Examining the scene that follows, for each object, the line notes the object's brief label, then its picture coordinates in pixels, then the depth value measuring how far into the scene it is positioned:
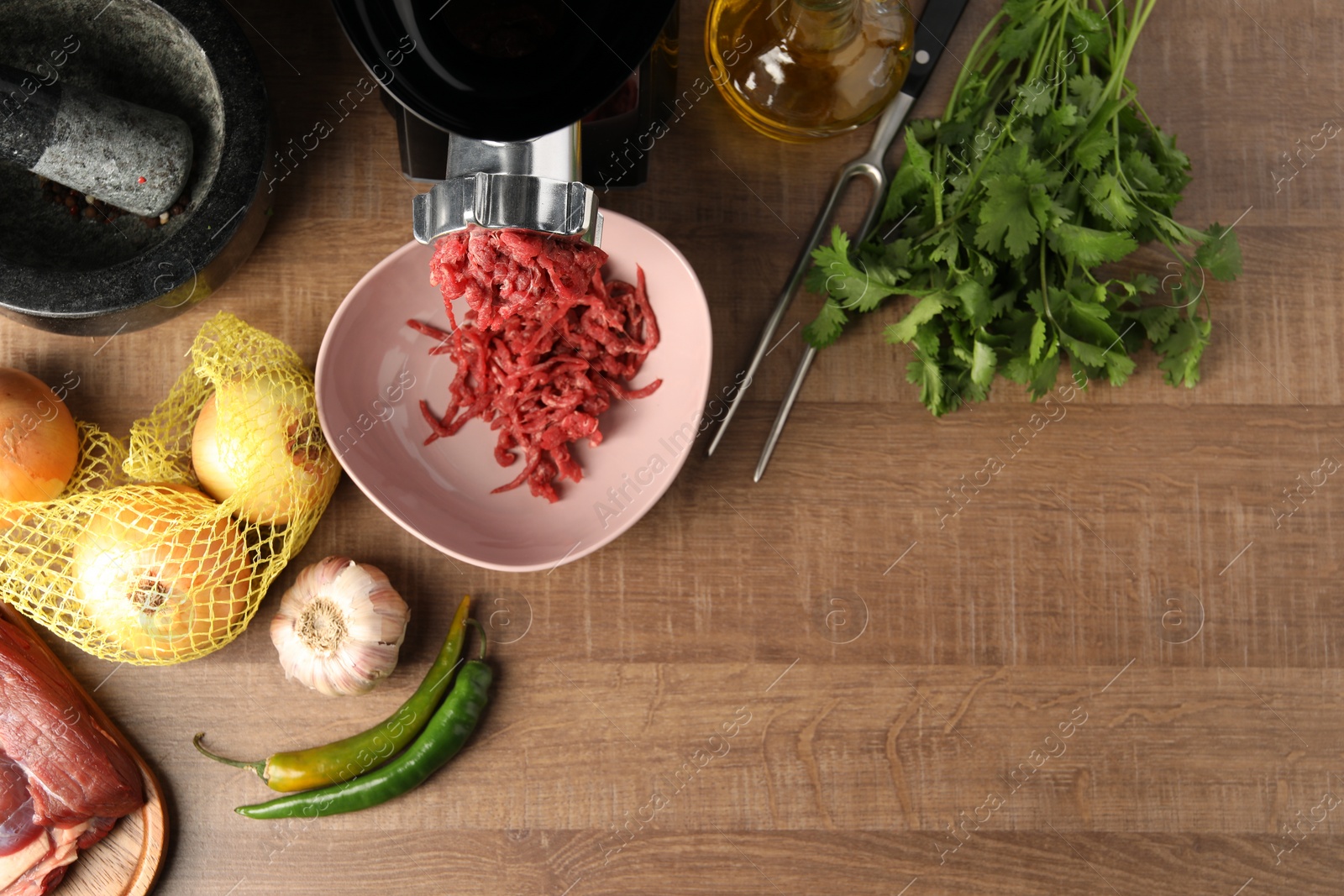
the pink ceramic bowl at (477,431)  0.87
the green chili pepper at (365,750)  0.89
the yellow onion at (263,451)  0.87
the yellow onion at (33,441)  0.87
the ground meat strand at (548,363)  0.87
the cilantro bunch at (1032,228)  0.86
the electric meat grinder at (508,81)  0.77
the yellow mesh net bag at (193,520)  0.86
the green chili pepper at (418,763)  0.89
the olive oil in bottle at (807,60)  0.87
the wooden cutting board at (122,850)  0.89
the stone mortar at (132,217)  0.84
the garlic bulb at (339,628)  0.88
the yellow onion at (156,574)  0.86
